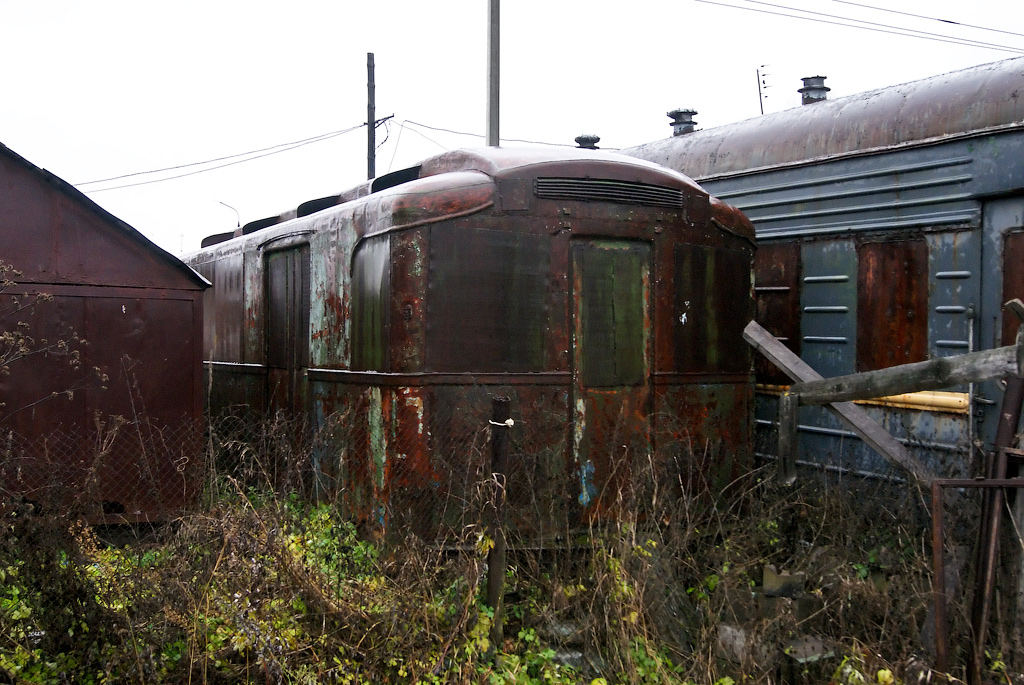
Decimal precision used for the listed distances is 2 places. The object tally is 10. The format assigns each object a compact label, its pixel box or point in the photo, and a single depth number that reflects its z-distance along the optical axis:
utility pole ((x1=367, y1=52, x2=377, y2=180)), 21.34
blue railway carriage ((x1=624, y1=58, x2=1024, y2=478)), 6.22
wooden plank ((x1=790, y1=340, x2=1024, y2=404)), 4.49
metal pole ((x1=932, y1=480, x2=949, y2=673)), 4.30
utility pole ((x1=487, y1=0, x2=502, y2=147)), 11.17
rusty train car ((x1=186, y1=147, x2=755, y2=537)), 5.91
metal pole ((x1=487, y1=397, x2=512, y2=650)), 4.63
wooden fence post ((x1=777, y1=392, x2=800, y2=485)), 5.42
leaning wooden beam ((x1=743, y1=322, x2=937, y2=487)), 5.31
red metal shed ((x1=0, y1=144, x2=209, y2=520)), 6.37
